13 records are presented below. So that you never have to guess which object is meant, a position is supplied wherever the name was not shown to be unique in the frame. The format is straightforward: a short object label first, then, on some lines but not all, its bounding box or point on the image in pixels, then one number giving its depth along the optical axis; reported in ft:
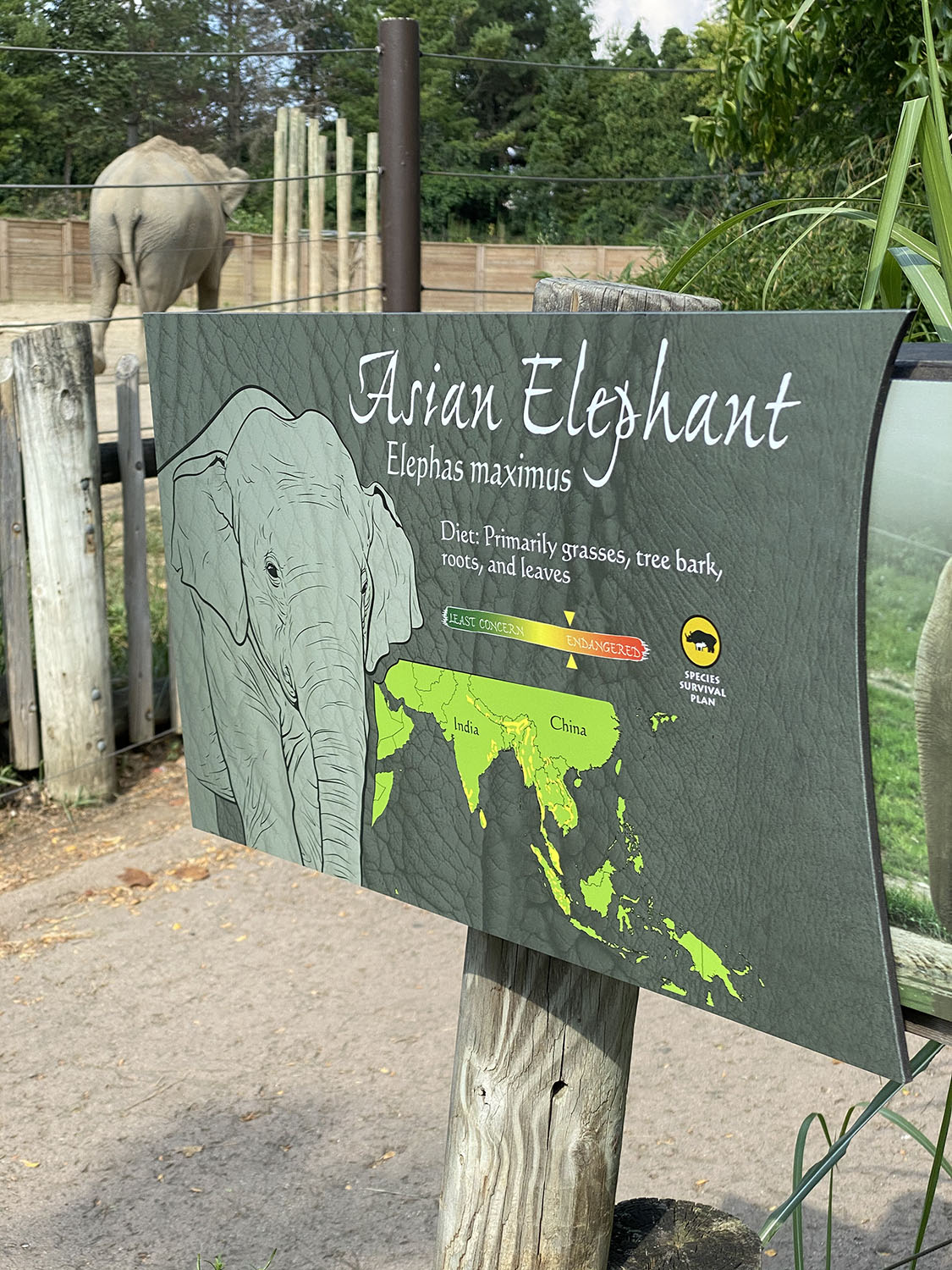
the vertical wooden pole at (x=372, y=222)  16.67
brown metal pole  13.26
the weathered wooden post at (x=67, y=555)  11.94
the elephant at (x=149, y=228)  20.18
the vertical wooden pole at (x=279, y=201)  19.56
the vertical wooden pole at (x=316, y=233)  19.94
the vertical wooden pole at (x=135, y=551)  12.96
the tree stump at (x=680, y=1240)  4.77
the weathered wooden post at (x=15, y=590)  11.93
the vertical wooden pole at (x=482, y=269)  53.86
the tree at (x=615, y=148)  55.57
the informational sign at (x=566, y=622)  2.94
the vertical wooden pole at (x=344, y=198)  18.57
